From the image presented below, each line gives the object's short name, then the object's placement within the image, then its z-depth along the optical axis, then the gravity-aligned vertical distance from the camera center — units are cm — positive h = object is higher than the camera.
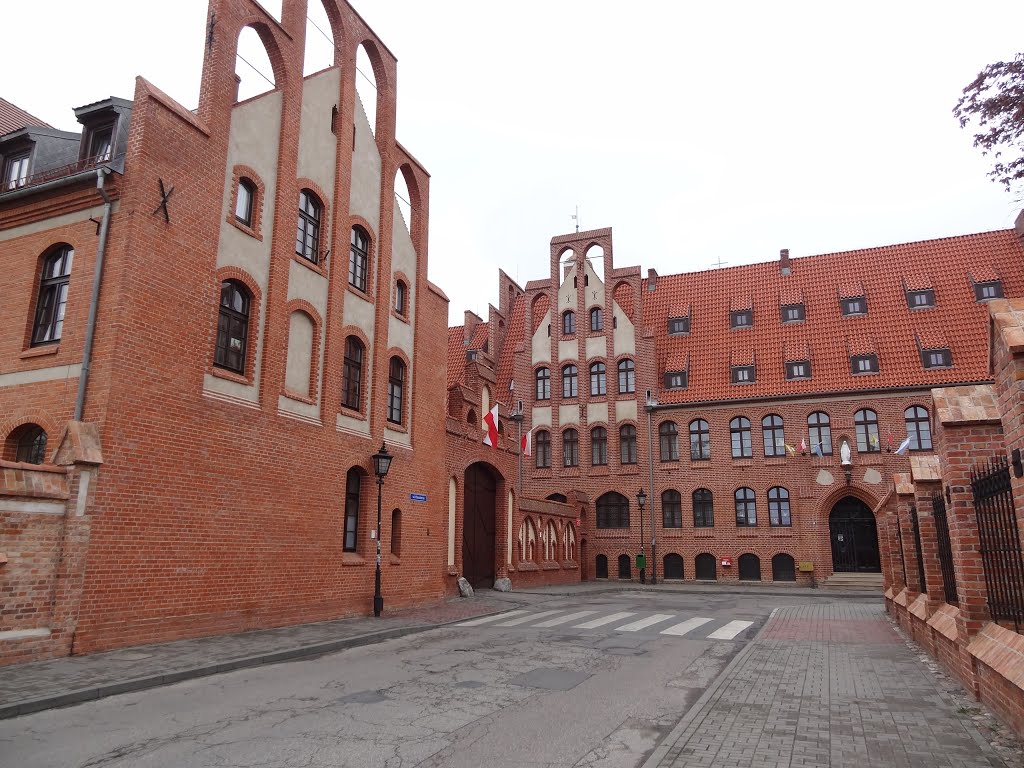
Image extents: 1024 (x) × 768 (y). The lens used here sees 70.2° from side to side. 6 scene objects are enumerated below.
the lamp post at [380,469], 1606 +173
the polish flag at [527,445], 3089 +439
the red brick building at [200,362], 1052 +326
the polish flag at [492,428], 2322 +377
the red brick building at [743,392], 3109 +713
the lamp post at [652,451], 3312 +454
